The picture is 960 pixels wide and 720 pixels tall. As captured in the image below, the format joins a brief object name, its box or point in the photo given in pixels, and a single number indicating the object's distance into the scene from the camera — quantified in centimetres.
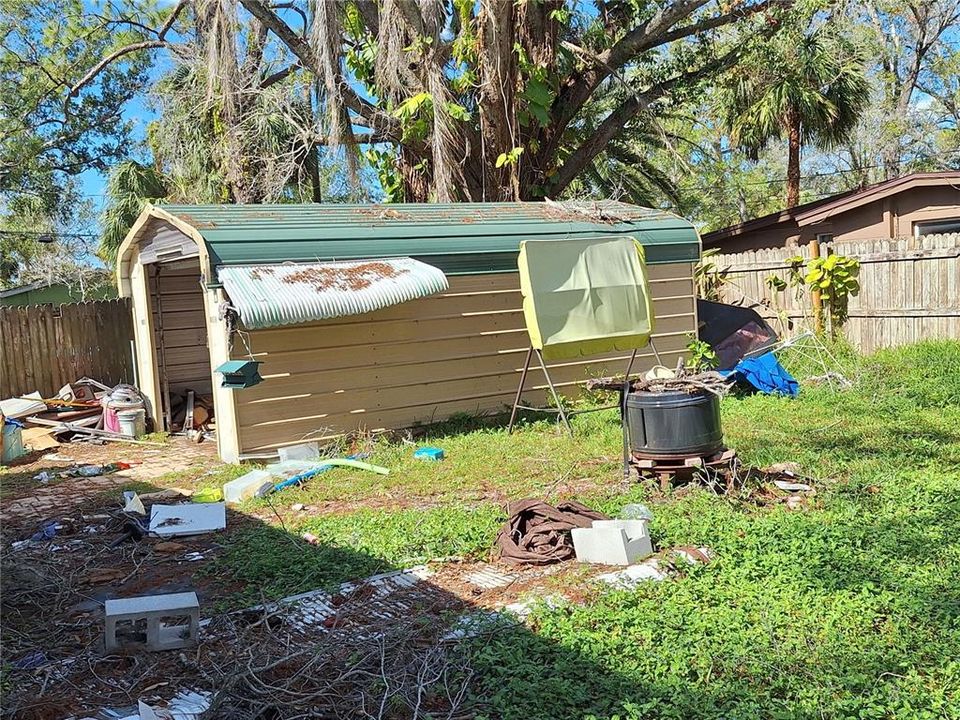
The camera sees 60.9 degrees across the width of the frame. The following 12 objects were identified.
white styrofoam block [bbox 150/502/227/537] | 625
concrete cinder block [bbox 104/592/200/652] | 412
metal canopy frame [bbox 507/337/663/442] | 911
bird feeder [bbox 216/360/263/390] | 796
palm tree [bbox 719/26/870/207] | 1719
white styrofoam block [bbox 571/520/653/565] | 497
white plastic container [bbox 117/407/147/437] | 1059
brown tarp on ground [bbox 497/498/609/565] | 520
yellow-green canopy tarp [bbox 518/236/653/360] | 928
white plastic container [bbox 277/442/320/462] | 846
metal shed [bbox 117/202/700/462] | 856
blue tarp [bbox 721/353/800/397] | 1018
